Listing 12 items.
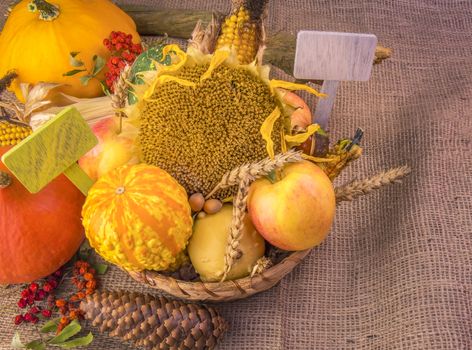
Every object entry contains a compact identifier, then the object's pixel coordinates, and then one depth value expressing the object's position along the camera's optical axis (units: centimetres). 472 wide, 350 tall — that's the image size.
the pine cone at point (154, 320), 76
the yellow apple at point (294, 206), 71
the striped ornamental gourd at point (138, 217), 68
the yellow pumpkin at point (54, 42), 110
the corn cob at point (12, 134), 105
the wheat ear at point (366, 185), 79
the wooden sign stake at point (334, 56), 74
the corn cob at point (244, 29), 100
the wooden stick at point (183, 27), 118
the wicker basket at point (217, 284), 73
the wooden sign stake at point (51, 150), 66
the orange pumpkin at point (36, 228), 82
